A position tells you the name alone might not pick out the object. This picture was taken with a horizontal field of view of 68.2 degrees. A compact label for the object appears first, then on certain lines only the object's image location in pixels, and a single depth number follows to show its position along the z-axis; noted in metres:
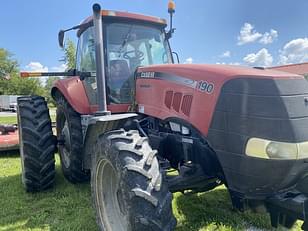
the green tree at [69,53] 10.38
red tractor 1.55
